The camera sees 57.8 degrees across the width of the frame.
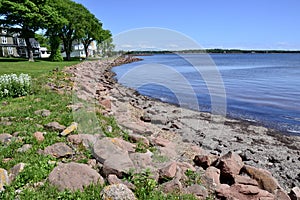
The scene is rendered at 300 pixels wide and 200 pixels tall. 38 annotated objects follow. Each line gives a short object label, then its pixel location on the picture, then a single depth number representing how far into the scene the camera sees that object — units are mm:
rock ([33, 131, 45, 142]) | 5848
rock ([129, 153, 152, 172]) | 5039
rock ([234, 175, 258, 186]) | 5048
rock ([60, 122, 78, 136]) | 6242
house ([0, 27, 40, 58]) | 63844
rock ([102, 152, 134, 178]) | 4613
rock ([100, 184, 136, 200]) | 3863
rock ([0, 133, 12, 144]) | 5754
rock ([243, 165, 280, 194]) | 5145
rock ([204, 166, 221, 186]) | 5027
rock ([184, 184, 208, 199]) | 4367
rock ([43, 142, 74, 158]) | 5266
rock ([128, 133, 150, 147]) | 6764
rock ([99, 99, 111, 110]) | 10406
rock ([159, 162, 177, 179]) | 4689
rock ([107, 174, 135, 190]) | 4289
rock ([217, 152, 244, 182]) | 5449
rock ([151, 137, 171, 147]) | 7099
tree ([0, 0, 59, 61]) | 35838
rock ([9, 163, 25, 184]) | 4398
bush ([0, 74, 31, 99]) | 10508
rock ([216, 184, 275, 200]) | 4496
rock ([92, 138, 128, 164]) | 5211
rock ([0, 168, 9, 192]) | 4111
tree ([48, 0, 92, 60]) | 48062
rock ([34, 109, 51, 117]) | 7757
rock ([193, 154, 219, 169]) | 5914
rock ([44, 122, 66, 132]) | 6547
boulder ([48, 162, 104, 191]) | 4234
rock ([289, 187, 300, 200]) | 5008
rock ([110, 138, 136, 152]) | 5893
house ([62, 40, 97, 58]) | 72812
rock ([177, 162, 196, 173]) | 5250
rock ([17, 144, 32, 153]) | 5327
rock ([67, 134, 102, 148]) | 5805
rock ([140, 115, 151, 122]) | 10980
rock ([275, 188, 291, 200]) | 4828
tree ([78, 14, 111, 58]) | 54331
